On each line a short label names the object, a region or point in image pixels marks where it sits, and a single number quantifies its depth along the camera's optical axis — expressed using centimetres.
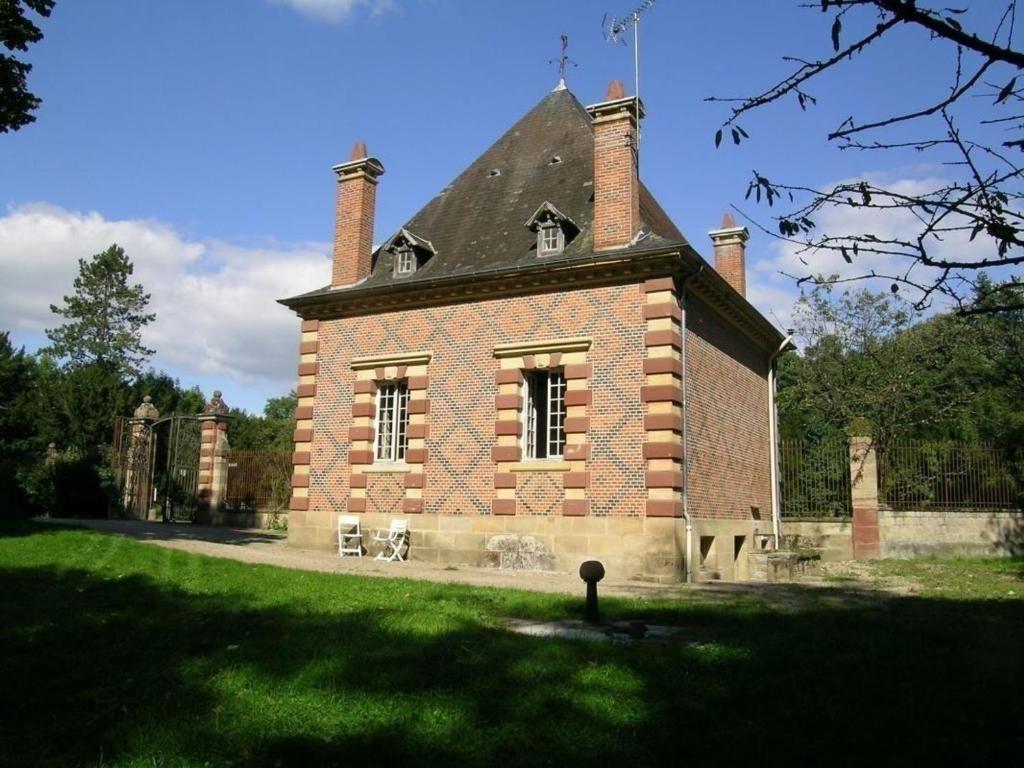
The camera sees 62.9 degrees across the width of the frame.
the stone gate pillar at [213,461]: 2444
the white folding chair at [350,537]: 1680
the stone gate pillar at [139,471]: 2508
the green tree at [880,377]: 2800
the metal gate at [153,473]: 2503
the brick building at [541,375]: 1454
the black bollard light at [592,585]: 866
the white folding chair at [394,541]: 1627
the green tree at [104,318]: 5112
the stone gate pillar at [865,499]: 1802
